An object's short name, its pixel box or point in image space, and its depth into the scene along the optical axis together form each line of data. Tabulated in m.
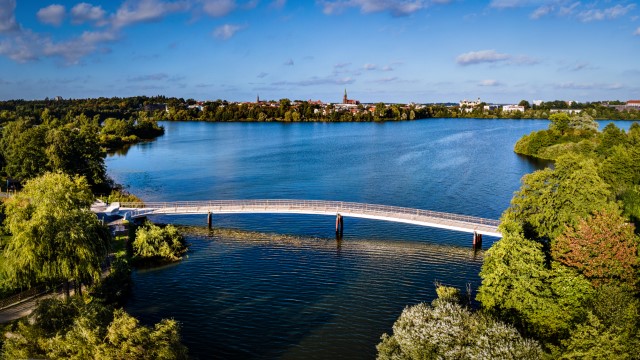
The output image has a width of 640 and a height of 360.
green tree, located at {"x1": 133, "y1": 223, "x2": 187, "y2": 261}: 36.16
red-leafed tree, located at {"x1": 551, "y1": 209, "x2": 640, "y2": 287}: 24.12
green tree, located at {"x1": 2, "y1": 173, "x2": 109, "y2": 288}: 25.27
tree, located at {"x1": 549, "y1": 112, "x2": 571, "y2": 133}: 100.62
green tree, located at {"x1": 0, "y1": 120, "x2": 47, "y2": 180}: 54.72
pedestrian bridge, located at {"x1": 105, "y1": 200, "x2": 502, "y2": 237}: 39.44
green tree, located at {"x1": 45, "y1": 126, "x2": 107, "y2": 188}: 56.34
